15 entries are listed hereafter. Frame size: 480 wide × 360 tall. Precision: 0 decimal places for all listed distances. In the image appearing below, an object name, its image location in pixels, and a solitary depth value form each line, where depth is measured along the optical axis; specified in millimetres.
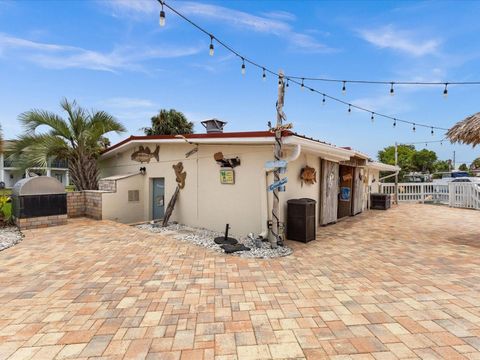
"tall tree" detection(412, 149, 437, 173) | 37781
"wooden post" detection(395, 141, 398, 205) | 15003
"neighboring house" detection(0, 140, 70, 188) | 9758
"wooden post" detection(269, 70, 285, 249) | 5621
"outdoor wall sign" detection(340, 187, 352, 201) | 10250
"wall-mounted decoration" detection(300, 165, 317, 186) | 7145
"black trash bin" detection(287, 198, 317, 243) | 6199
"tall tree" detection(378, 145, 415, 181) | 36694
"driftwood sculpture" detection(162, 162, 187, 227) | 8797
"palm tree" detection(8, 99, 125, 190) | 9516
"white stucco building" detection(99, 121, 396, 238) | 6660
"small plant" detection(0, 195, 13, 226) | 7957
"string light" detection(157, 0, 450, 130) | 4418
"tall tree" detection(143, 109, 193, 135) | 21812
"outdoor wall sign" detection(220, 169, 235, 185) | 7286
